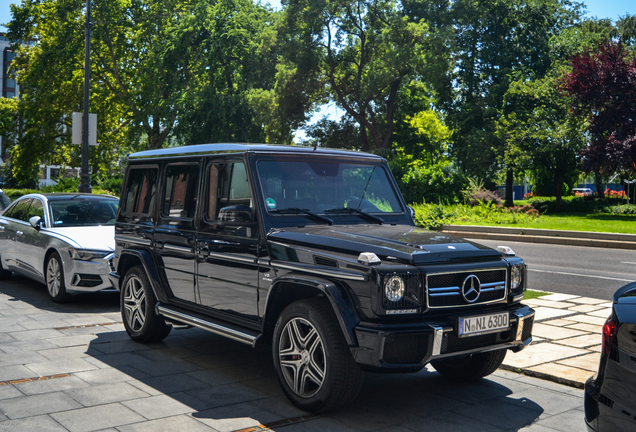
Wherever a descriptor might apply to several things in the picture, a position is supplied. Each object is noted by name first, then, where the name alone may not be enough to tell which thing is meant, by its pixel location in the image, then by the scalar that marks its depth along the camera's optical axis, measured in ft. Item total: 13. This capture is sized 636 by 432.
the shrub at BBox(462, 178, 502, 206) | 101.19
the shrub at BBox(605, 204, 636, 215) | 103.74
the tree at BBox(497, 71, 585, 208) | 118.01
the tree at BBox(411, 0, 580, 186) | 145.18
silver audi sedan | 29.94
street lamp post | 67.31
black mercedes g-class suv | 14.49
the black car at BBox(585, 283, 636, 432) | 10.19
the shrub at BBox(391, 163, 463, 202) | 107.86
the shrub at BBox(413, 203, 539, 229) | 85.46
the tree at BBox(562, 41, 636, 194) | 94.53
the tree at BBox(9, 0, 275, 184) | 135.03
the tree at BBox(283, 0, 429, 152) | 130.82
